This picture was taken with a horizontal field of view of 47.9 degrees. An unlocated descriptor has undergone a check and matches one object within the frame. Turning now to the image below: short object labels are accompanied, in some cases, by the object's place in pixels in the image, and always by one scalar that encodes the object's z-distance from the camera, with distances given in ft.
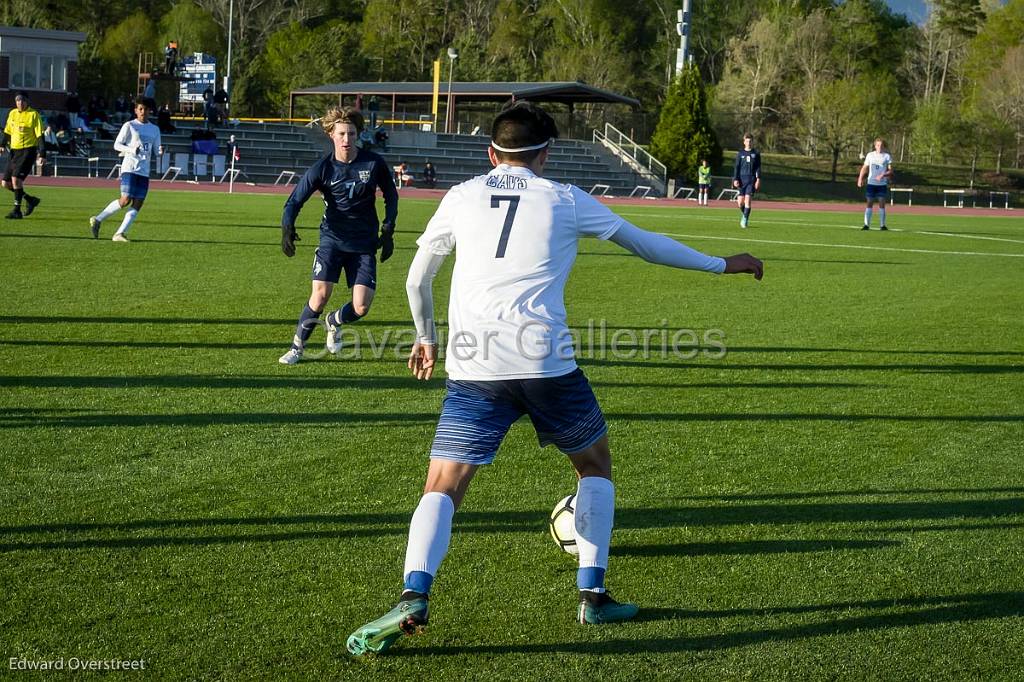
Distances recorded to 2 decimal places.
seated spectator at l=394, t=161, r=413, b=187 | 150.51
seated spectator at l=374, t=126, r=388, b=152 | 173.37
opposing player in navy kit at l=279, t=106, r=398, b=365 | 29.78
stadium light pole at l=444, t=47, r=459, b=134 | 198.59
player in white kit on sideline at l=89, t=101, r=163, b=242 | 55.67
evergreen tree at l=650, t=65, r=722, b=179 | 183.21
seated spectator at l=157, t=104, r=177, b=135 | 161.48
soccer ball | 16.43
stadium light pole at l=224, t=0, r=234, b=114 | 232.02
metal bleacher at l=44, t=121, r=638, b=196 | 163.43
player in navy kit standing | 91.20
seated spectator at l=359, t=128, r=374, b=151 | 167.47
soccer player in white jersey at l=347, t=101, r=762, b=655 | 13.85
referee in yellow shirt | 65.67
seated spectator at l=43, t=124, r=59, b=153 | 147.54
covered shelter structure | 196.13
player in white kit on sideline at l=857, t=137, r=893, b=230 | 88.79
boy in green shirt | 152.66
